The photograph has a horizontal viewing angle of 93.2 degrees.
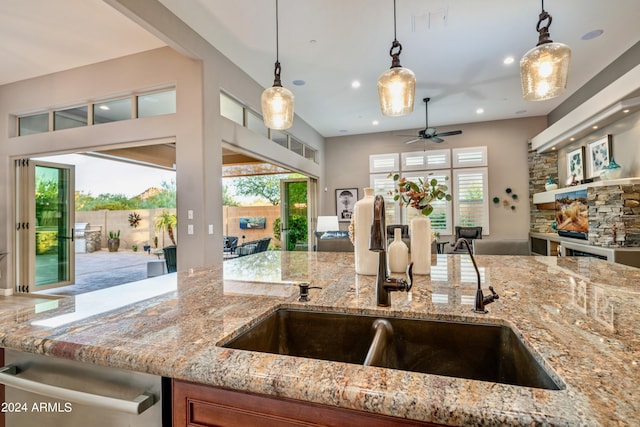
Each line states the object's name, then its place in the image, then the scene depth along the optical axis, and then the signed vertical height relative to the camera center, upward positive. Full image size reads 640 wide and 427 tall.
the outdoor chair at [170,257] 4.65 -0.59
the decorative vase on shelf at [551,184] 5.88 +0.58
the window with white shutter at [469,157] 6.98 +1.35
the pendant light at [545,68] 1.59 +0.79
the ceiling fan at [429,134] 5.60 +1.53
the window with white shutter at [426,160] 7.22 +1.35
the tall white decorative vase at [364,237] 1.58 -0.11
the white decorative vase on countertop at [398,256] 1.65 -0.22
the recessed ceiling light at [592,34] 3.60 +2.16
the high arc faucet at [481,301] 1.01 -0.29
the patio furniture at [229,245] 8.18 -0.74
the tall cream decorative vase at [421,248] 1.63 -0.18
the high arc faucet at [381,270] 1.07 -0.20
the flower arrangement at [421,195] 1.70 +0.12
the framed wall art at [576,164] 5.37 +0.92
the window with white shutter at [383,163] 7.59 +1.35
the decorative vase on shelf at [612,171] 4.20 +0.59
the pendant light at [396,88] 1.86 +0.80
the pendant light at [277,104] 2.10 +0.79
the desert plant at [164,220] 7.99 -0.03
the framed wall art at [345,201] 7.91 +0.40
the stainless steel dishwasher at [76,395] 0.73 -0.44
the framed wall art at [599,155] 4.57 +0.93
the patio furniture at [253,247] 6.67 -0.66
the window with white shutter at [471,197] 6.94 +0.40
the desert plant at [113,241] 11.43 -0.81
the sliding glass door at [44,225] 4.75 -0.07
